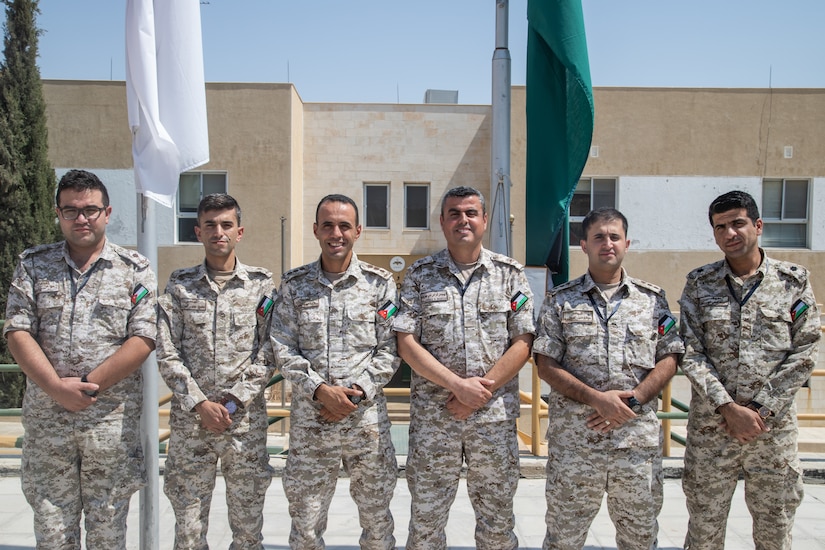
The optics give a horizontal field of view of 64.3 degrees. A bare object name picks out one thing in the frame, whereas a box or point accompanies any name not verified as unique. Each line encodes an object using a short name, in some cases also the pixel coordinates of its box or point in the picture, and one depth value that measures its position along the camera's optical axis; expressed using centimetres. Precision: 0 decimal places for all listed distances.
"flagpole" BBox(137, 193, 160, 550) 360
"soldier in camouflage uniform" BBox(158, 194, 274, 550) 335
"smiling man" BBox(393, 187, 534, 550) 333
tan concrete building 1407
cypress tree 1290
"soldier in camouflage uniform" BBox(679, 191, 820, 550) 327
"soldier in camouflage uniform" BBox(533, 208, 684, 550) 323
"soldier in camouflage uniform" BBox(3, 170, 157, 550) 323
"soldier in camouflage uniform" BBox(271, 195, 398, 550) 331
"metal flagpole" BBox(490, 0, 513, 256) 449
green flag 443
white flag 364
